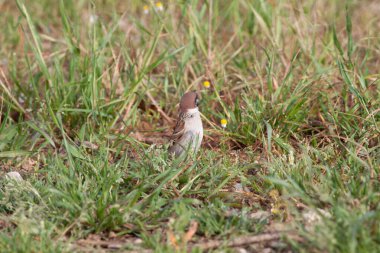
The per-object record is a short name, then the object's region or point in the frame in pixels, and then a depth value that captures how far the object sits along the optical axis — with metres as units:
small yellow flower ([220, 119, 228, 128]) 11.42
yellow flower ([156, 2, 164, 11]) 13.26
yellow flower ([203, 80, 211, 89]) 12.38
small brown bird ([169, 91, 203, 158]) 10.60
